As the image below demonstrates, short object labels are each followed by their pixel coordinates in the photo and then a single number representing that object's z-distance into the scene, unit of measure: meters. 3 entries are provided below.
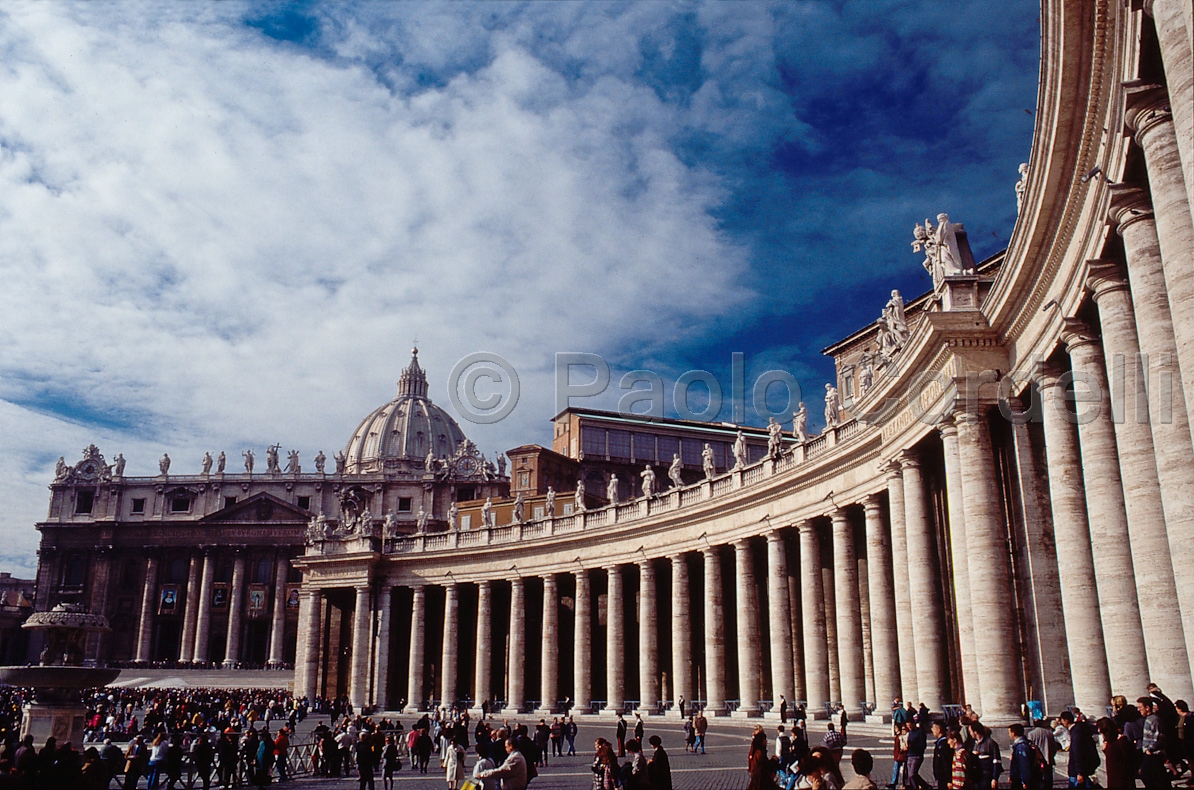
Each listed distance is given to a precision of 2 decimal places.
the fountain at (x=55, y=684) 27.58
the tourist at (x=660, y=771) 15.34
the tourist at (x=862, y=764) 9.91
